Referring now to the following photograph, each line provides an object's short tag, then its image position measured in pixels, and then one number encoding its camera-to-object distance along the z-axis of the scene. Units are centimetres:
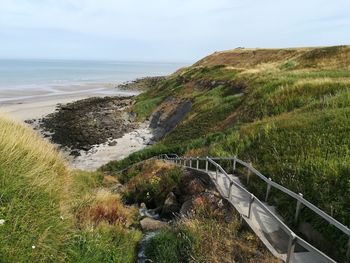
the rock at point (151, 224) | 957
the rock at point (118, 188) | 1666
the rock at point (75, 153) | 3599
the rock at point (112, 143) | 3984
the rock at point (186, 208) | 990
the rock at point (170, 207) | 1166
